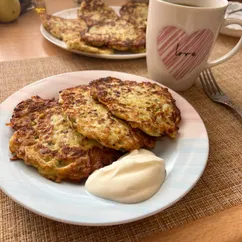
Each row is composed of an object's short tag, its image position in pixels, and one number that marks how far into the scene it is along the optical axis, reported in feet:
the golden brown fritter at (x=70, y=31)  1.40
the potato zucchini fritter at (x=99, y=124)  0.77
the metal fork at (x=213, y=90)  1.15
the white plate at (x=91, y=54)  1.40
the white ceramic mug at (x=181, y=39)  1.04
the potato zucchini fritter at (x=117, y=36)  1.44
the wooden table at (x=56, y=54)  0.69
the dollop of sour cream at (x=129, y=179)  0.66
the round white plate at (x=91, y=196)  0.61
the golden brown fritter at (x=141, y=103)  0.83
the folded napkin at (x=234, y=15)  1.66
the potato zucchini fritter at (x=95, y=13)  1.69
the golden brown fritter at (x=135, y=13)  1.72
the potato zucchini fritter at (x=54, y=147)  0.74
